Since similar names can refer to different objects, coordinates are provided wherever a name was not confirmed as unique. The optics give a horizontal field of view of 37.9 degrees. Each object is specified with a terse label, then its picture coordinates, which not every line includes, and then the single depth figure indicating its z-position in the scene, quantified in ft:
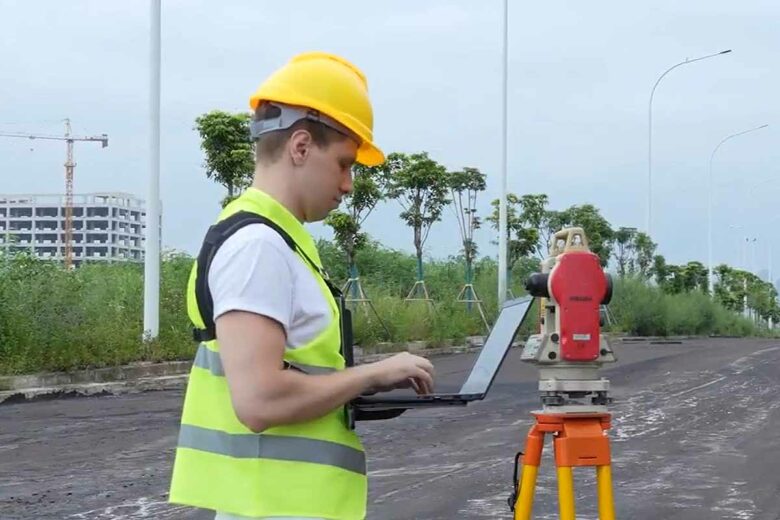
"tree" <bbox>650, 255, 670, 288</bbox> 152.97
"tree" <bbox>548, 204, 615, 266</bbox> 125.90
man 6.43
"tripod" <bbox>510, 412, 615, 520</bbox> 11.11
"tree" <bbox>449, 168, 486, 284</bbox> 85.35
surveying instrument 10.73
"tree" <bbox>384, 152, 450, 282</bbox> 77.61
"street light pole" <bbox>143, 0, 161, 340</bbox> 50.70
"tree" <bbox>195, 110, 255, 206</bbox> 59.47
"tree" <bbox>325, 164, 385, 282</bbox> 68.69
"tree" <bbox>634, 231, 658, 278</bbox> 136.95
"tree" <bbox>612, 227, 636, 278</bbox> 140.26
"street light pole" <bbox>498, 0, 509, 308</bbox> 83.76
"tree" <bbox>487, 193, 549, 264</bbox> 98.73
